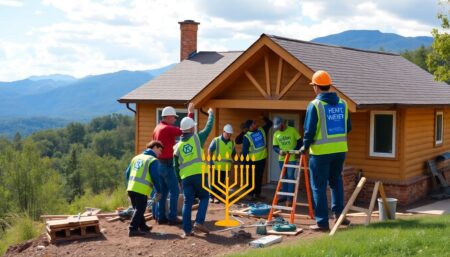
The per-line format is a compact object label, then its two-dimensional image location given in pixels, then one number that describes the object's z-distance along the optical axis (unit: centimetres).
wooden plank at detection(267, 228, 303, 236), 994
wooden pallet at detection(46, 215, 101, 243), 1007
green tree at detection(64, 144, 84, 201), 7641
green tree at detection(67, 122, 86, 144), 13073
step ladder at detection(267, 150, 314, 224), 1088
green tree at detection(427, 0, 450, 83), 1698
